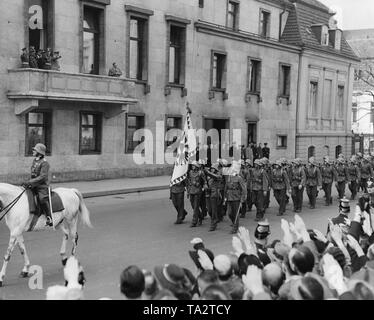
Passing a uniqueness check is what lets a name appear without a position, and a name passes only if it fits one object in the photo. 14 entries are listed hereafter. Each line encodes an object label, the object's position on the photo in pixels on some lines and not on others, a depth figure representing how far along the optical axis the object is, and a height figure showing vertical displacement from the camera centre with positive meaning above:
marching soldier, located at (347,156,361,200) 20.29 -1.87
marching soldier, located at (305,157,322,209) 18.08 -1.81
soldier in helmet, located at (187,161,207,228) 14.50 -1.73
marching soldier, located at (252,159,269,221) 15.89 -1.86
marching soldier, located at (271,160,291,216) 16.80 -1.83
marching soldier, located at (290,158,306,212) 17.50 -1.89
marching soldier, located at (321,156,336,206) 18.94 -1.80
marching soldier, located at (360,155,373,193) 20.89 -1.80
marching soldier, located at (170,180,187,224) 14.84 -2.02
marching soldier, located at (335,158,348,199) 19.65 -1.82
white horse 9.36 -1.74
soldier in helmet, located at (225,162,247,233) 14.03 -1.77
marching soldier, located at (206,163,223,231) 14.14 -1.79
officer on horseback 9.84 -1.11
